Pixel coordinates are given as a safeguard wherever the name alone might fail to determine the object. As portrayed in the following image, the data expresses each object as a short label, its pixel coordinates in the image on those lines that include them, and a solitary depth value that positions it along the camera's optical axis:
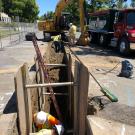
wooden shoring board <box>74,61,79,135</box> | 3.03
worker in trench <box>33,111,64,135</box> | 2.98
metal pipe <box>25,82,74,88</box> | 2.78
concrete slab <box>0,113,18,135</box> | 2.25
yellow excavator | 11.15
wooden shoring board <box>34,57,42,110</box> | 3.94
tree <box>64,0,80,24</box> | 29.44
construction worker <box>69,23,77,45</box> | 10.92
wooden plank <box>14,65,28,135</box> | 2.51
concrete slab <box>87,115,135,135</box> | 2.54
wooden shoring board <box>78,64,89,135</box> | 2.83
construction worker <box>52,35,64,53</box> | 9.05
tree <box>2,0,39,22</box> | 44.25
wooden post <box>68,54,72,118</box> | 3.79
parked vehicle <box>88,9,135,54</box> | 7.88
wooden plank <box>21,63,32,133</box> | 2.77
